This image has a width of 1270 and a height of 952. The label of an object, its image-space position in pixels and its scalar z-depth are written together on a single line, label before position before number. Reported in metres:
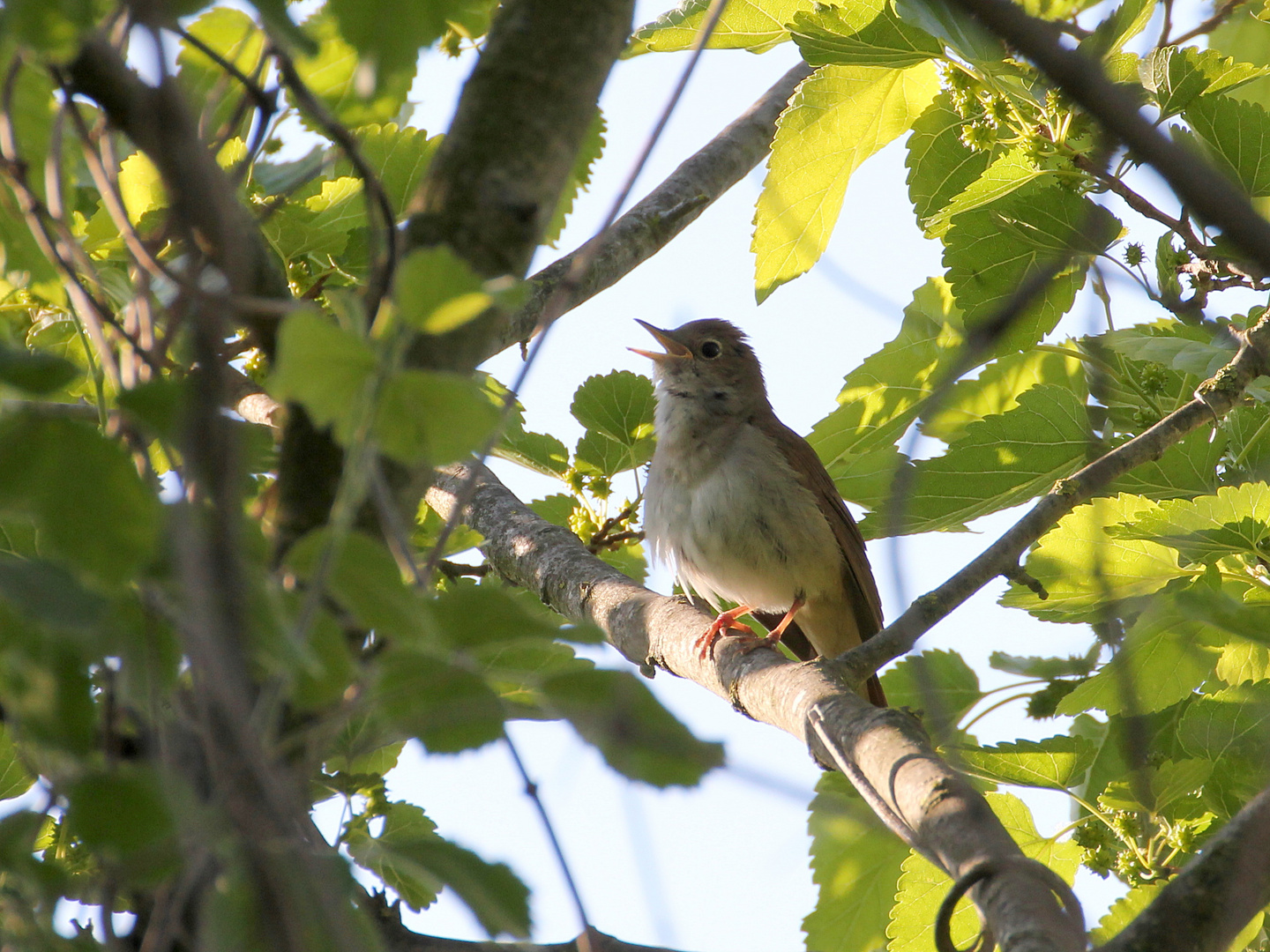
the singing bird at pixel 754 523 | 9.82
